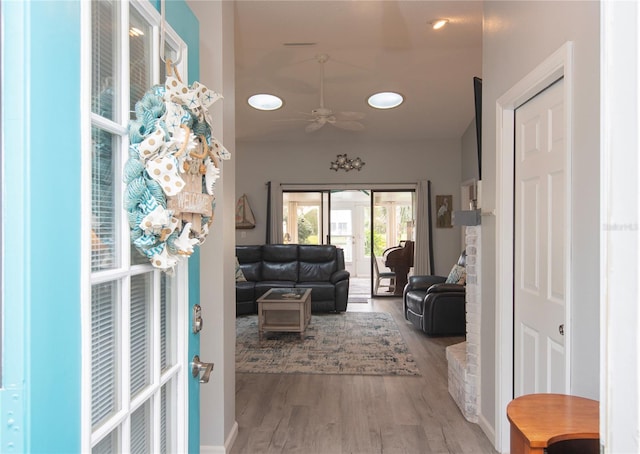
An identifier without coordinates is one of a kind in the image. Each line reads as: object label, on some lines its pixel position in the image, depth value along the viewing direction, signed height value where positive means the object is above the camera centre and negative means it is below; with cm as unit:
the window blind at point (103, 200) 75 +6
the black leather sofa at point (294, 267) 593 -67
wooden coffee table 448 -106
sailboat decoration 736 +26
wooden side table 106 -59
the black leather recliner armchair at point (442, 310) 449 -101
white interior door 174 -9
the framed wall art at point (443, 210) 708 +32
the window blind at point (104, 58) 75 +35
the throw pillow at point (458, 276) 473 -63
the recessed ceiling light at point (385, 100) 568 +198
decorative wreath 81 +13
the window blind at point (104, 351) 74 -26
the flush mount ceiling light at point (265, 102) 579 +198
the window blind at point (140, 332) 89 -26
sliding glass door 742 +21
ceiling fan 444 +136
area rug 362 -137
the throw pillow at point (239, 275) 600 -78
